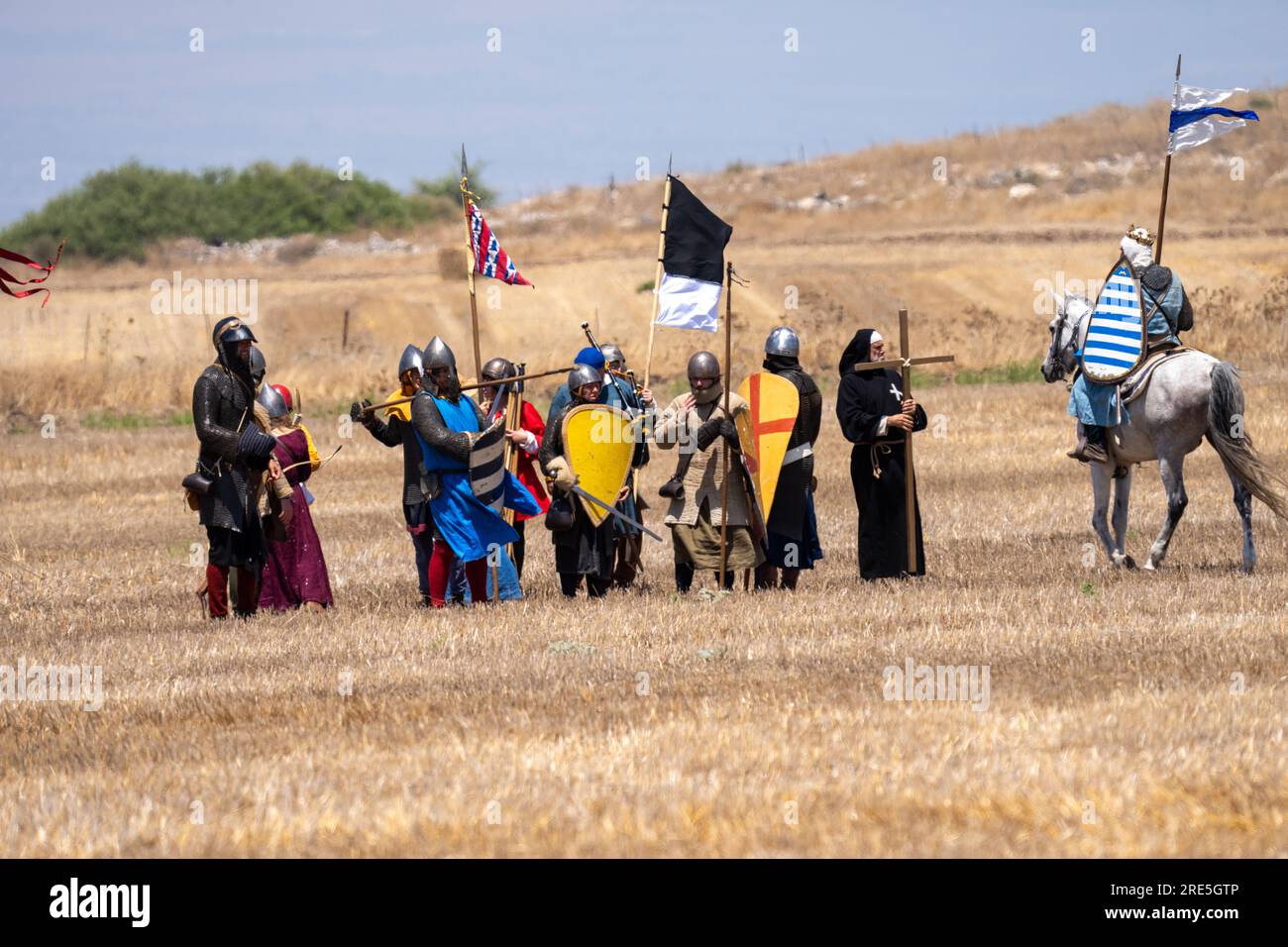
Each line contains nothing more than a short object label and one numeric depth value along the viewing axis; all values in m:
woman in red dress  12.55
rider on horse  12.69
